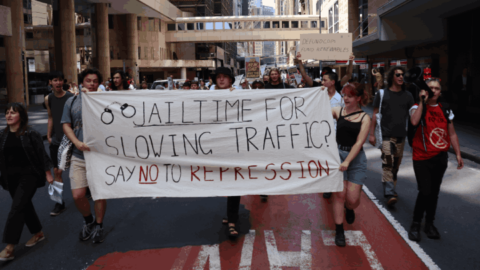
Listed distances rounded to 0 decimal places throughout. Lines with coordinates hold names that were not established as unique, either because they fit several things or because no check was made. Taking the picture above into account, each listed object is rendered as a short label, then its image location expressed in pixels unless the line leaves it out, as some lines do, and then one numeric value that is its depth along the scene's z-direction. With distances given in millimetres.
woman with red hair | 4734
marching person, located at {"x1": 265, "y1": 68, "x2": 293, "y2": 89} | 7352
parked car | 27841
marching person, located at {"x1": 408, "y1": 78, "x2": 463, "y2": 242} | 4805
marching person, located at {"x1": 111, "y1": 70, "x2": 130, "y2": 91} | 6500
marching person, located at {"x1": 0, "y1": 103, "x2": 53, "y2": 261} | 4602
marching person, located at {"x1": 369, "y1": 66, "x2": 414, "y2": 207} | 6242
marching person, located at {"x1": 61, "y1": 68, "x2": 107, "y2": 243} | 4824
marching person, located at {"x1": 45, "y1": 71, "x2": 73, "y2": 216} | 6445
